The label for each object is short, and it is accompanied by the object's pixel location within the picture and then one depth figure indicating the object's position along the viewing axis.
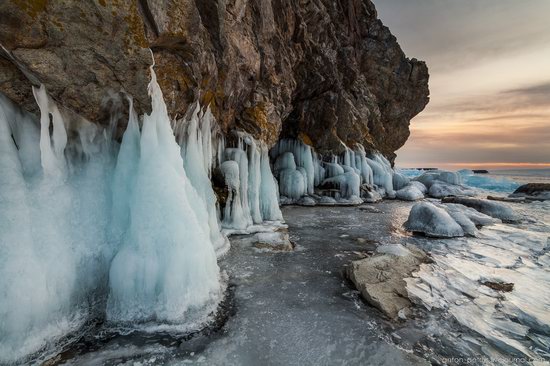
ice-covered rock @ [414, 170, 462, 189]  26.49
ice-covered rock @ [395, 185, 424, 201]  20.78
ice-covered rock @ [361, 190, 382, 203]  19.09
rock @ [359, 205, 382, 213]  14.96
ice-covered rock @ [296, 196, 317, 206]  16.95
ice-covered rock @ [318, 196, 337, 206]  17.33
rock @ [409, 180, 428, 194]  24.45
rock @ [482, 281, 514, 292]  5.27
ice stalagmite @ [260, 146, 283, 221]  11.58
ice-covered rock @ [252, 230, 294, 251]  7.58
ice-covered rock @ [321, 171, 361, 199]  18.48
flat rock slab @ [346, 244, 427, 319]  4.49
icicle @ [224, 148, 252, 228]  10.18
